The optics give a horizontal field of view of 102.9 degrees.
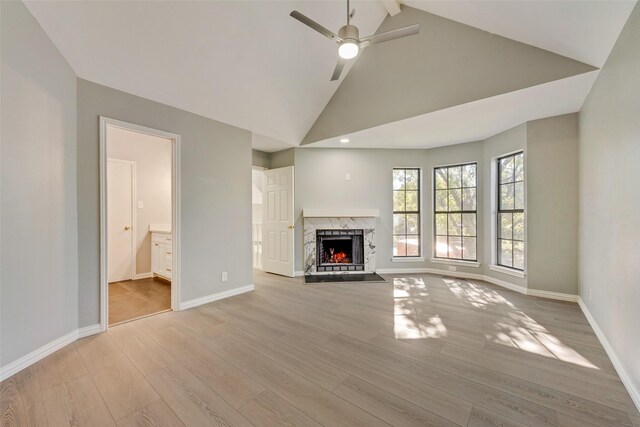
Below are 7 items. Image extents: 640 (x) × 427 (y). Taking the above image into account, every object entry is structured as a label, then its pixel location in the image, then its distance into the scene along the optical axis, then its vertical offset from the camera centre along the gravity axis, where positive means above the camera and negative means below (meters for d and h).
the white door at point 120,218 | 4.47 -0.12
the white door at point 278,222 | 4.87 -0.20
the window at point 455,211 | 4.73 +0.03
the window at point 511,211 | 3.99 +0.02
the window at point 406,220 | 5.21 -0.16
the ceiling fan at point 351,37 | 2.02 +1.44
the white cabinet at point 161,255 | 4.41 -0.78
